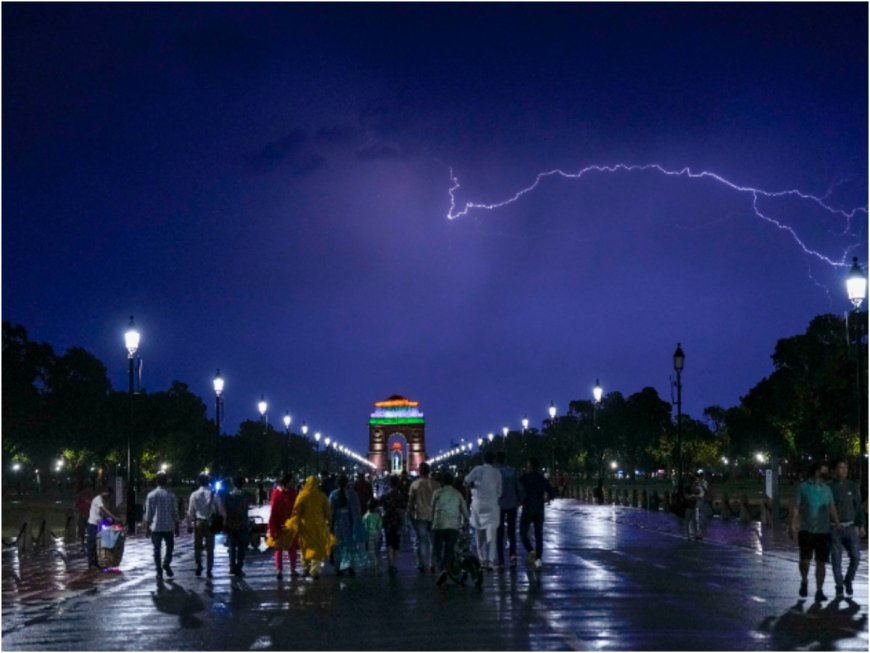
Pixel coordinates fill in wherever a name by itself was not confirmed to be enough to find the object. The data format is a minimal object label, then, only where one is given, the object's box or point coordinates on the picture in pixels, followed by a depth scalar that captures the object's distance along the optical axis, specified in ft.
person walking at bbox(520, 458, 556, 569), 81.00
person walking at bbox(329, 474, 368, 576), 78.59
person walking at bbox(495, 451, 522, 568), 81.20
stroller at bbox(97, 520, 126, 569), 83.56
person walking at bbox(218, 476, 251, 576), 79.51
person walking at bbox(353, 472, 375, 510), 102.89
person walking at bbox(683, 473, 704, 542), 118.42
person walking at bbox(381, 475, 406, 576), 83.62
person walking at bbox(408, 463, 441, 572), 79.36
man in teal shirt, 60.34
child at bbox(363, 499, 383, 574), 82.28
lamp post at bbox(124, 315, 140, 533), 134.00
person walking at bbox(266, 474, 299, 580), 78.18
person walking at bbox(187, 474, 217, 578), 79.66
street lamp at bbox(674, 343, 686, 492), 159.63
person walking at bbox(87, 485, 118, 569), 88.17
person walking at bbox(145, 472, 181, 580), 77.41
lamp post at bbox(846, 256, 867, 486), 102.73
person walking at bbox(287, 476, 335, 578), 75.46
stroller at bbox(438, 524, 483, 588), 68.69
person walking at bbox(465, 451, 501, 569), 77.20
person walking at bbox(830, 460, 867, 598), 62.03
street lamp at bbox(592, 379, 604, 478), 216.25
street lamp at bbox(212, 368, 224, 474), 183.54
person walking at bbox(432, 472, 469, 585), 72.59
